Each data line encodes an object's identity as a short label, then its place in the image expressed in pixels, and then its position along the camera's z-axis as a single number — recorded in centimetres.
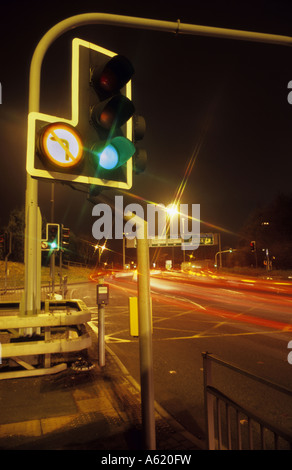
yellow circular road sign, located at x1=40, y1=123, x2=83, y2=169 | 219
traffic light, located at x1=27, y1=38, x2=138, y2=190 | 222
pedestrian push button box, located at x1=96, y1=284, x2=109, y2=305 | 626
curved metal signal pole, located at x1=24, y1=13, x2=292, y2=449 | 282
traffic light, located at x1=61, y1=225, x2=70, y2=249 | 1530
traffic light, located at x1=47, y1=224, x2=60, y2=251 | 1255
